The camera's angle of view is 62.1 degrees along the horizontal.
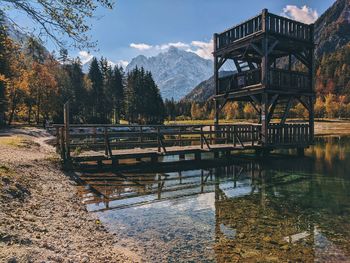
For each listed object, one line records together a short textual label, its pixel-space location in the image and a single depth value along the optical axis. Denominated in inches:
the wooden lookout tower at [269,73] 770.8
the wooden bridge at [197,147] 634.8
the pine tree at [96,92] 2800.2
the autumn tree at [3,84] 1531.7
